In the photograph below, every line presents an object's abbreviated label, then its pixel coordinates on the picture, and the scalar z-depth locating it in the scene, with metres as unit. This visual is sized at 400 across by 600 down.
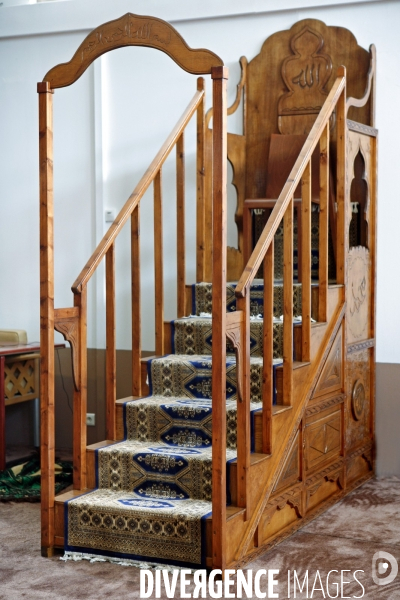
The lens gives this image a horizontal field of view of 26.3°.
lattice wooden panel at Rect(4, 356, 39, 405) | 5.76
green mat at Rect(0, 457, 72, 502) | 4.90
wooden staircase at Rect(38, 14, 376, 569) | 3.66
